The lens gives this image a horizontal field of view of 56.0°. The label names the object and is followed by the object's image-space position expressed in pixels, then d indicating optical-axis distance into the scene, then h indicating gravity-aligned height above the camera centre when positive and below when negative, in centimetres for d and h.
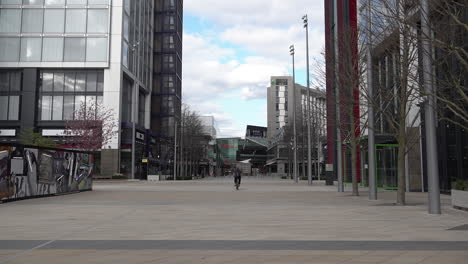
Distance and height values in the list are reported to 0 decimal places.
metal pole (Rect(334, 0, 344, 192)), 2069 +250
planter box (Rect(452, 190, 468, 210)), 1398 -92
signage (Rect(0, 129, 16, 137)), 5306 +462
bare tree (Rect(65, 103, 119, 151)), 4669 +469
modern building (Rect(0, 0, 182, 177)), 5316 +1286
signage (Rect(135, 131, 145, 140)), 5886 +477
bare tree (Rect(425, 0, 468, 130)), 1010 +389
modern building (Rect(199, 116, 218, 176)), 11985 +736
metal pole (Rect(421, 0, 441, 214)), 1295 +71
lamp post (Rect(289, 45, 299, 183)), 4709 +575
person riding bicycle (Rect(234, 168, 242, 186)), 3026 -36
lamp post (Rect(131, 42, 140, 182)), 5892 +1157
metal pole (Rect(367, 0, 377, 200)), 1830 +137
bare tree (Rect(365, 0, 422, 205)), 1275 +410
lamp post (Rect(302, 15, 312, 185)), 3790 +864
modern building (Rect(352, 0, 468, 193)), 1413 +188
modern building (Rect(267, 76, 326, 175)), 10512 +2056
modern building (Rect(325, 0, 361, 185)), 1973 +504
